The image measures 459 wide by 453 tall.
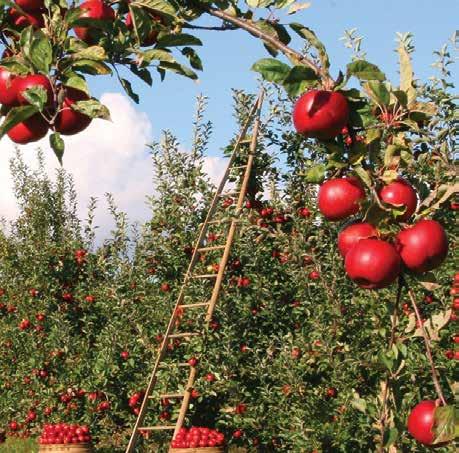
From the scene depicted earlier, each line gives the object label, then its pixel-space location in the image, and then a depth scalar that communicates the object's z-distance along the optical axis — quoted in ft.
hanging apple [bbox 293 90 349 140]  5.98
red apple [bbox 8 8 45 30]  6.32
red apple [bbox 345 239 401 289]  5.96
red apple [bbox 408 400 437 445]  6.55
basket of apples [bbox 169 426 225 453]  20.63
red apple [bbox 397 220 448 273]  5.96
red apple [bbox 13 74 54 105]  5.84
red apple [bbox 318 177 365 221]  6.15
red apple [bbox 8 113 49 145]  6.00
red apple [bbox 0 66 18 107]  5.94
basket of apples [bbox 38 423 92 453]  23.96
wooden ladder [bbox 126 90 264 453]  23.50
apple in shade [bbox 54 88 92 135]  5.96
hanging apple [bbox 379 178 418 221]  6.02
